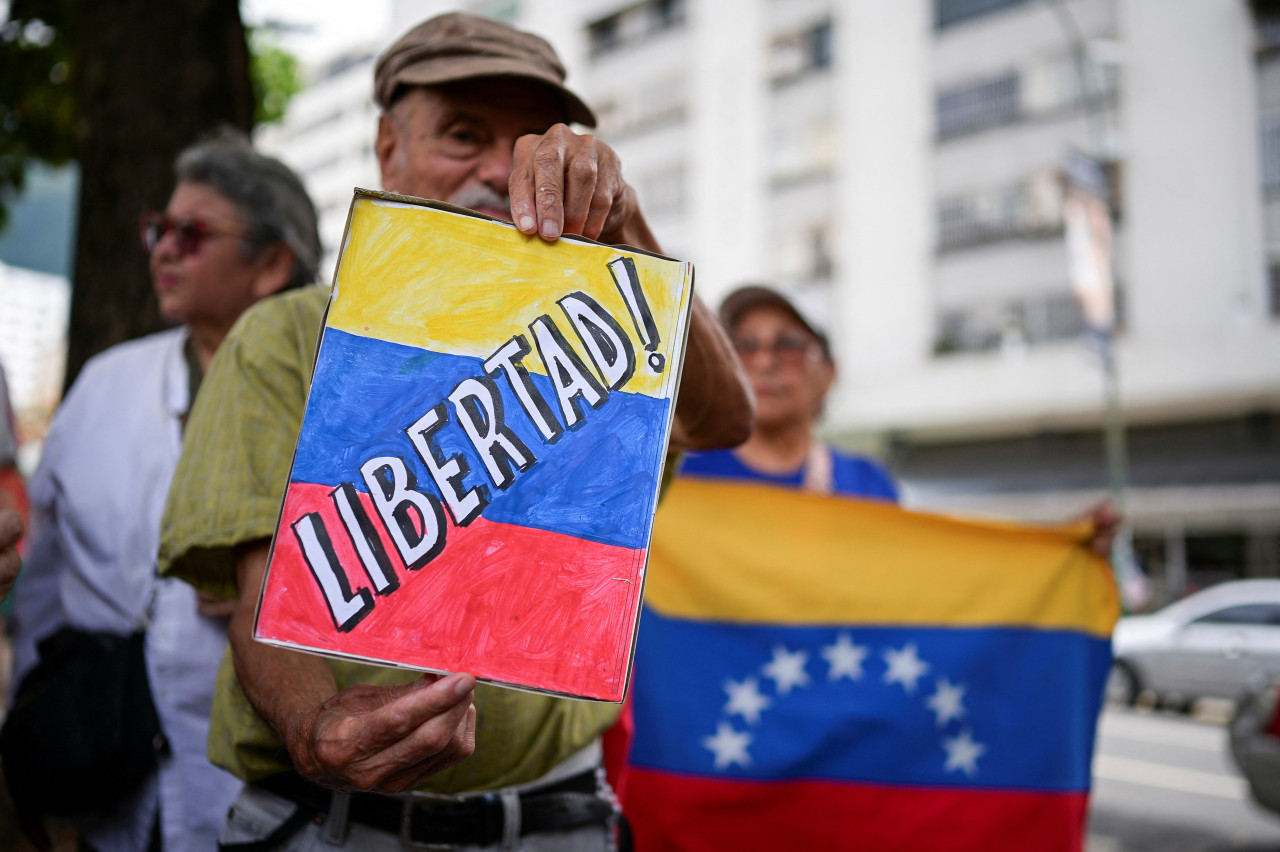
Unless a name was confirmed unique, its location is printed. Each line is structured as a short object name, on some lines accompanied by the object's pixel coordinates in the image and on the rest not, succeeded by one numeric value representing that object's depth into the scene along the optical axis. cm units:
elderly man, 110
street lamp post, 1398
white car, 1193
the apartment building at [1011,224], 1892
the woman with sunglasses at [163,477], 191
